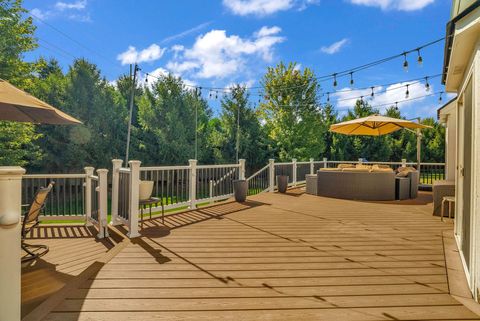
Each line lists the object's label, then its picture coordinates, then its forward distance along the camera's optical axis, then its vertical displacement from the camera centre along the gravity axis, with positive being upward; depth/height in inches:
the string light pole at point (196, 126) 903.2 +97.7
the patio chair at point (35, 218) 142.1 -28.2
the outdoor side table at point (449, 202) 208.1 -27.6
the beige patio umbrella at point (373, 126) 351.6 +42.9
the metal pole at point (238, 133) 896.1 +76.1
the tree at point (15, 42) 482.6 +187.6
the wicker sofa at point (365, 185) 318.3 -23.4
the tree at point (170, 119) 896.3 +116.3
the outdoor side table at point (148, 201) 183.7 -24.5
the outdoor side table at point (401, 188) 324.5 -26.4
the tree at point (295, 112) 809.5 +126.2
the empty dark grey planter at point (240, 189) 295.0 -26.7
